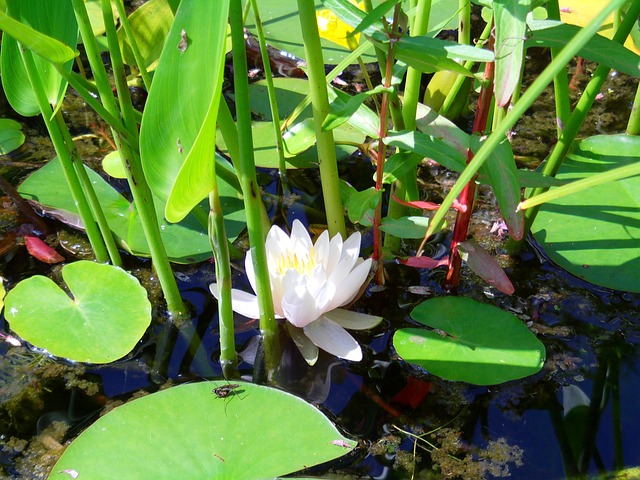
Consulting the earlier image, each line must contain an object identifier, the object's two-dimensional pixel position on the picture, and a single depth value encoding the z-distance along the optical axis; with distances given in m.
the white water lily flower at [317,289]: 0.69
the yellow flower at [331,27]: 0.99
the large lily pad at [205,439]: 0.62
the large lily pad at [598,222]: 0.74
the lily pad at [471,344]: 0.68
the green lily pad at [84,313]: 0.69
